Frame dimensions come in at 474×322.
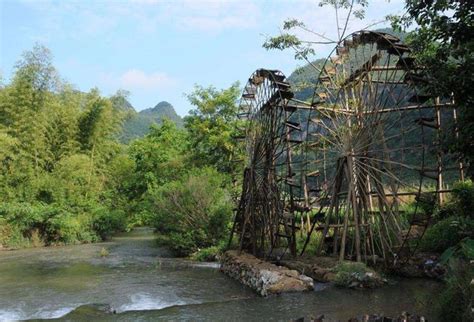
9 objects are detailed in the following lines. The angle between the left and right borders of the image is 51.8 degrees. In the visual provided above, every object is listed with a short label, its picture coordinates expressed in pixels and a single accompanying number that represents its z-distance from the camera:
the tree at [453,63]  5.94
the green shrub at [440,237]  10.85
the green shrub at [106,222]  24.30
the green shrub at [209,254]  15.55
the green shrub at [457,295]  5.41
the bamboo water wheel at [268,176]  12.48
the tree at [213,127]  24.11
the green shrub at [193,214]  16.47
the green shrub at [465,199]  11.13
